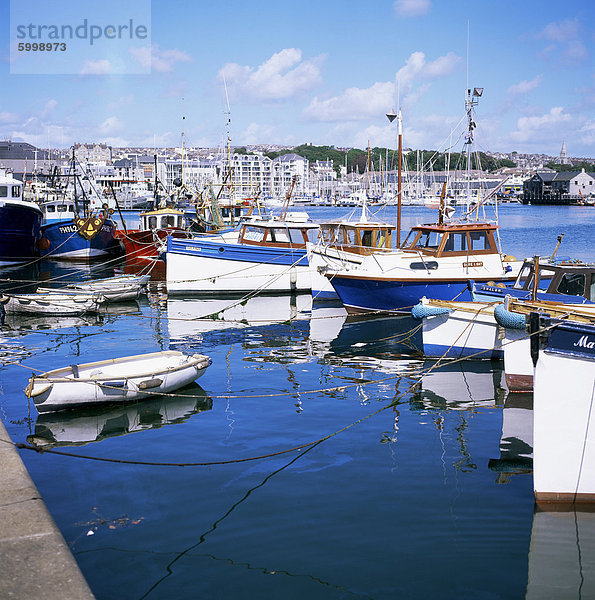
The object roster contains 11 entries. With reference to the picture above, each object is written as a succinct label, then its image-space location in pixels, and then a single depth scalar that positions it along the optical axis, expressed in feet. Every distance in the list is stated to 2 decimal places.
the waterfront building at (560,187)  519.60
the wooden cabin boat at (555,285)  44.68
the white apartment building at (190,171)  592.60
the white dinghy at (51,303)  70.90
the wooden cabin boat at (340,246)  71.92
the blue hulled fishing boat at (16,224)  116.47
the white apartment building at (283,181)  632.09
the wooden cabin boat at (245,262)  86.02
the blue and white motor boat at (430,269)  65.31
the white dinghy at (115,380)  38.55
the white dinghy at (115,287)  77.92
